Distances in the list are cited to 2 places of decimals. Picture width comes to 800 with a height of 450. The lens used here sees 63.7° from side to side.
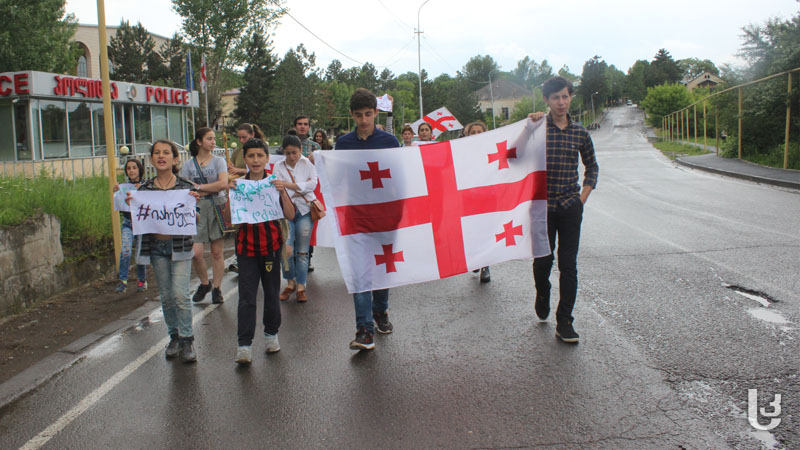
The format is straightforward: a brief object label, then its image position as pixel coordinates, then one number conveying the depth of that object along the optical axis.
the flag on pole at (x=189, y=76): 26.96
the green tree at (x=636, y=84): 169.39
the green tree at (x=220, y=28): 55.47
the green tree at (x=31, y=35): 28.33
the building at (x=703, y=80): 146.76
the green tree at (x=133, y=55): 64.31
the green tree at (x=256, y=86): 68.25
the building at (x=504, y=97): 129.00
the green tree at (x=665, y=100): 85.69
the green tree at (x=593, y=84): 158.75
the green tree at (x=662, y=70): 164.38
